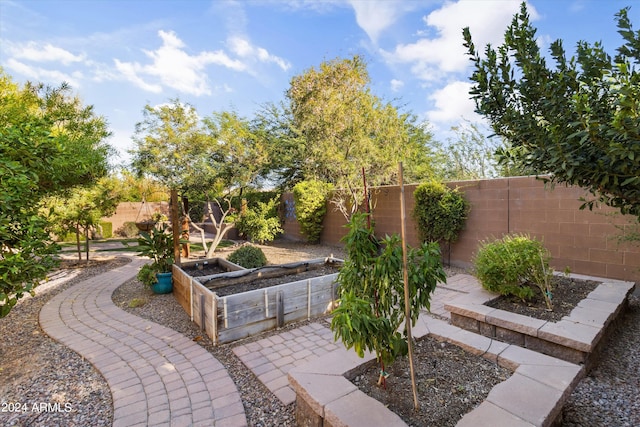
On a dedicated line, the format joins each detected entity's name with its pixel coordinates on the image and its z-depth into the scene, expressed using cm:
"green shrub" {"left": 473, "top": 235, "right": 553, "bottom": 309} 335
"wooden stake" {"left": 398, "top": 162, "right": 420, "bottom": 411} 170
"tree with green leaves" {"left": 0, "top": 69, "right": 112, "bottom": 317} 226
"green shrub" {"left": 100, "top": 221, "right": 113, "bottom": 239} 1238
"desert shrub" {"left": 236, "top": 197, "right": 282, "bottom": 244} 896
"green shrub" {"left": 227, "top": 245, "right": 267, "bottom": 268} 531
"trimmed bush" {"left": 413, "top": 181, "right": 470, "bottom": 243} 607
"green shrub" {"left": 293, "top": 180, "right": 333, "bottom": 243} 934
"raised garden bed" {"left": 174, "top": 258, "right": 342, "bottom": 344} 311
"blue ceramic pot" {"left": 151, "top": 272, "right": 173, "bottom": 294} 484
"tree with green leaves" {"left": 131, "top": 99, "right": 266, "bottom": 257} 645
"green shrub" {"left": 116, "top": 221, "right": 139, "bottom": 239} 1320
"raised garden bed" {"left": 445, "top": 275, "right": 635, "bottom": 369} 248
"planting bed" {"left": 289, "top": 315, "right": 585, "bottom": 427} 157
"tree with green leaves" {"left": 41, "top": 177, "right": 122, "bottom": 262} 591
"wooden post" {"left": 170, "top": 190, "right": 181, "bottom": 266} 480
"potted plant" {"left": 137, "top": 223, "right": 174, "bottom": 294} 485
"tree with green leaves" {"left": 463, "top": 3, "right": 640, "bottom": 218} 134
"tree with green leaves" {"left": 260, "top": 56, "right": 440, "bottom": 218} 730
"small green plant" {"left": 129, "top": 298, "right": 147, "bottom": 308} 433
